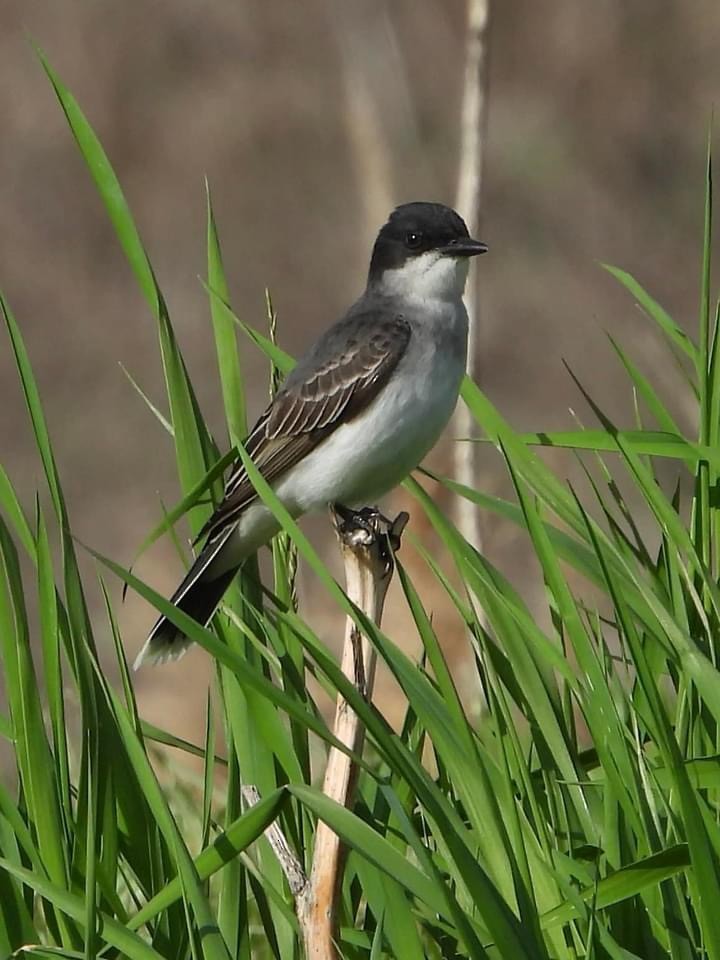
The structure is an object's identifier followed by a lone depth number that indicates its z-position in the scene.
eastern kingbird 7.80
